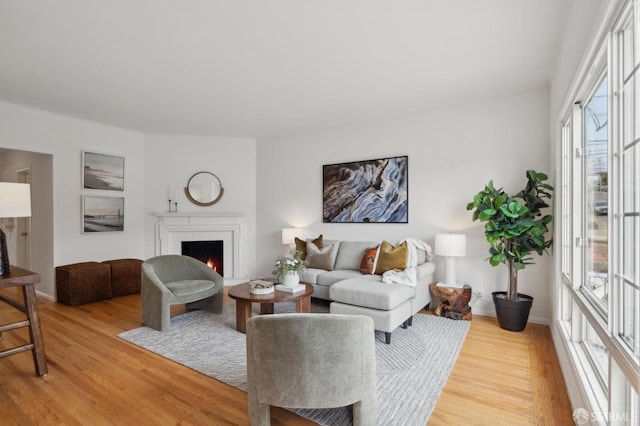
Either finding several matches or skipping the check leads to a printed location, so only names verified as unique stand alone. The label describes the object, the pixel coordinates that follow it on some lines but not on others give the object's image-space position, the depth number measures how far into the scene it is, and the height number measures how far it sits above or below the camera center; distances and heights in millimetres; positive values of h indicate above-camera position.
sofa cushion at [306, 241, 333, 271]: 4398 -648
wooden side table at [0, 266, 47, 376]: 2354 -832
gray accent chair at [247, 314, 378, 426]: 1586 -763
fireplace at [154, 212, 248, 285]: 5410 -376
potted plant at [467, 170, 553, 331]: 3186 -194
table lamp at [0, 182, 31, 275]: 2389 +57
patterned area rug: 2016 -1256
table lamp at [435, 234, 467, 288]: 3559 -418
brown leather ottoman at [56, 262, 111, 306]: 4223 -972
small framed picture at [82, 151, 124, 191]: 4762 +622
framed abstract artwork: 4414 +290
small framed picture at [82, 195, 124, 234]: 4766 -40
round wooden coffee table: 3193 -894
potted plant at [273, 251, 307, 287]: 3432 -639
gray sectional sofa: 2977 -837
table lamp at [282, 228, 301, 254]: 5133 -386
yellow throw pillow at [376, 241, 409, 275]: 3725 -563
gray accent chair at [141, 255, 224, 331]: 3326 -852
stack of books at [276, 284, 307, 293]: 3372 -829
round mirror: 5570 +391
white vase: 3436 -736
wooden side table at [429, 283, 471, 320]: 3646 -1042
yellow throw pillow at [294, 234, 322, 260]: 4711 -506
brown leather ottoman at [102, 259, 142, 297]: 4648 -966
